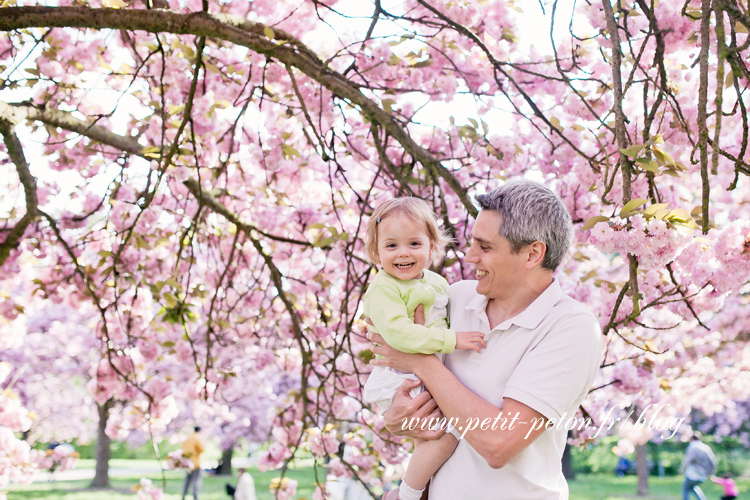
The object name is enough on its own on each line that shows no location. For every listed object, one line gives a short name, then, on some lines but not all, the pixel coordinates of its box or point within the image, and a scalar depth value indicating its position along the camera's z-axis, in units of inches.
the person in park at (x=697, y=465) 333.4
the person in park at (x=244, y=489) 348.2
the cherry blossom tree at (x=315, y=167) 86.0
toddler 61.1
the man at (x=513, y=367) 53.2
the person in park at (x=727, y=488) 334.3
